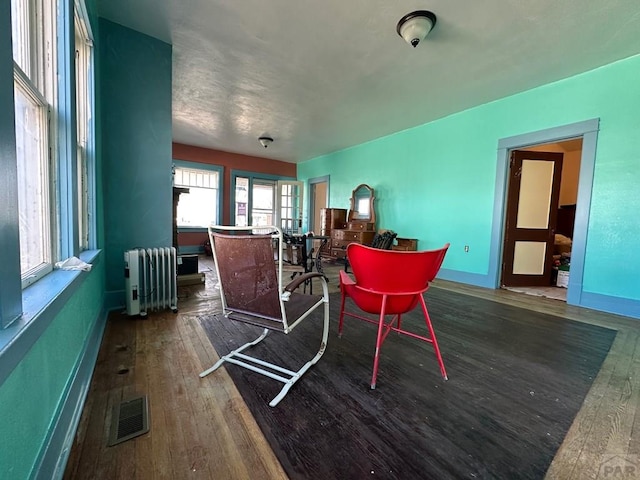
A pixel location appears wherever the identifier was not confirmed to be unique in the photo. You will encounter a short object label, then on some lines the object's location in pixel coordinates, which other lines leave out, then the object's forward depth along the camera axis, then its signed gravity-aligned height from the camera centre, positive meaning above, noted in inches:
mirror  232.2 +13.7
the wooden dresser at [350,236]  226.8 -14.0
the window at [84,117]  78.5 +28.3
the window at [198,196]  268.8 +17.8
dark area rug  43.1 -38.4
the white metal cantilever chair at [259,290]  56.7 -16.7
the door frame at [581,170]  123.3 +27.4
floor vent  45.8 -38.6
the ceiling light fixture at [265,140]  222.3 +64.1
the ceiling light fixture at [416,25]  88.8 +67.5
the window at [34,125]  42.0 +14.6
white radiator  96.8 -25.9
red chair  60.7 -13.5
